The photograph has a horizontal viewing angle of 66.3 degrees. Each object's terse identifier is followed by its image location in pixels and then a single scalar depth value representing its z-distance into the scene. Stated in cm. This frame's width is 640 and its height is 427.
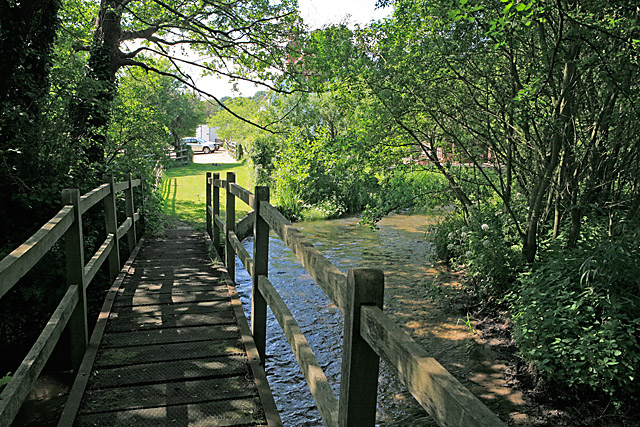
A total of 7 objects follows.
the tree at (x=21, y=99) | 541
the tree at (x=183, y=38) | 826
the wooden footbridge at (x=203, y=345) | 161
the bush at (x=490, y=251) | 613
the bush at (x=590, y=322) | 398
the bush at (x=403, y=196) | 721
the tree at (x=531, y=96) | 451
